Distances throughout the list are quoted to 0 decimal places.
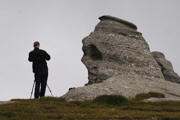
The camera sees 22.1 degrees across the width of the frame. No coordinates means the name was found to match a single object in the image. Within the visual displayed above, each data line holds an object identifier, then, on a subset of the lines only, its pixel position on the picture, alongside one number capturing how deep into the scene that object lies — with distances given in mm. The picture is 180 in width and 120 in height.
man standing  32844
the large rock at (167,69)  60812
